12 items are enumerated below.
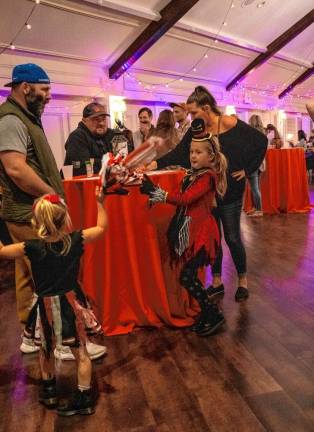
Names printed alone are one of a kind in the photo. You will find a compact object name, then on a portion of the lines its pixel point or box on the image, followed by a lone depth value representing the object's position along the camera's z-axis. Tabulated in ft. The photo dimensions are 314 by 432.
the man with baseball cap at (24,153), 5.00
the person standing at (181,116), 10.78
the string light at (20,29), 16.05
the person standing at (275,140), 19.07
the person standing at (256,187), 16.56
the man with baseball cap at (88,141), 8.78
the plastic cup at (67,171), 7.59
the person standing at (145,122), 12.78
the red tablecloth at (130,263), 6.37
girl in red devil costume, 5.98
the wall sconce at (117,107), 23.73
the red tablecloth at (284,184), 17.54
